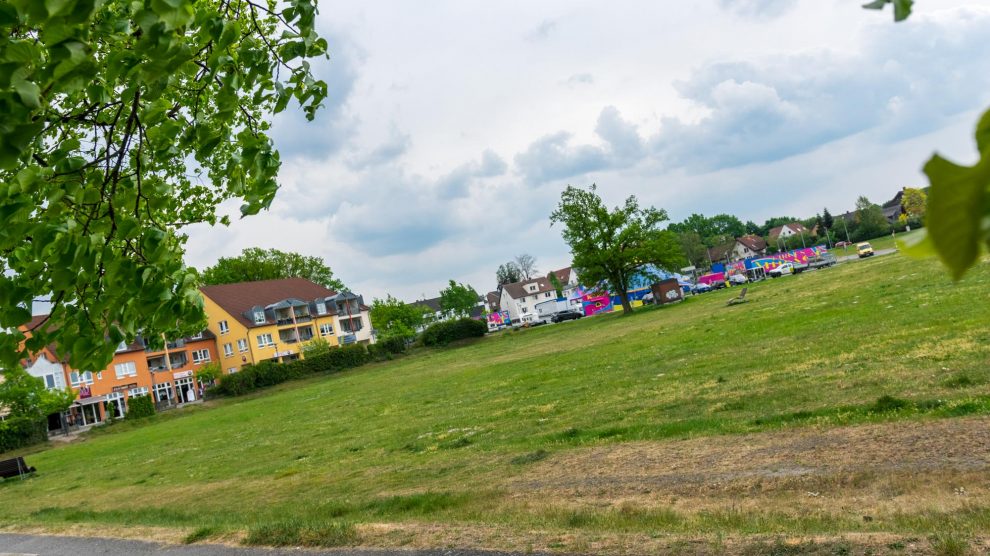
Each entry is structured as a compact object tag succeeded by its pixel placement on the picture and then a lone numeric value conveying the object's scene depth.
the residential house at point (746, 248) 146.38
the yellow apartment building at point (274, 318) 77.50
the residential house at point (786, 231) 155.88
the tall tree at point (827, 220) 125.19
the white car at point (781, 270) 80.44
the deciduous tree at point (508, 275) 178.00
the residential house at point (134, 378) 66.44
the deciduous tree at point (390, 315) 89.81
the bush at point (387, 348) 69.19
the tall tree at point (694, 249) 138.12
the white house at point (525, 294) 137.50
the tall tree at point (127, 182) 4.32
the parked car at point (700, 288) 88.64
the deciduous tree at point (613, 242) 62.41
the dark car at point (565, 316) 90.12
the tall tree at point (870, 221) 92.81
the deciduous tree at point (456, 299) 115.75
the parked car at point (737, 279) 85.83
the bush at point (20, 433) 45.34
